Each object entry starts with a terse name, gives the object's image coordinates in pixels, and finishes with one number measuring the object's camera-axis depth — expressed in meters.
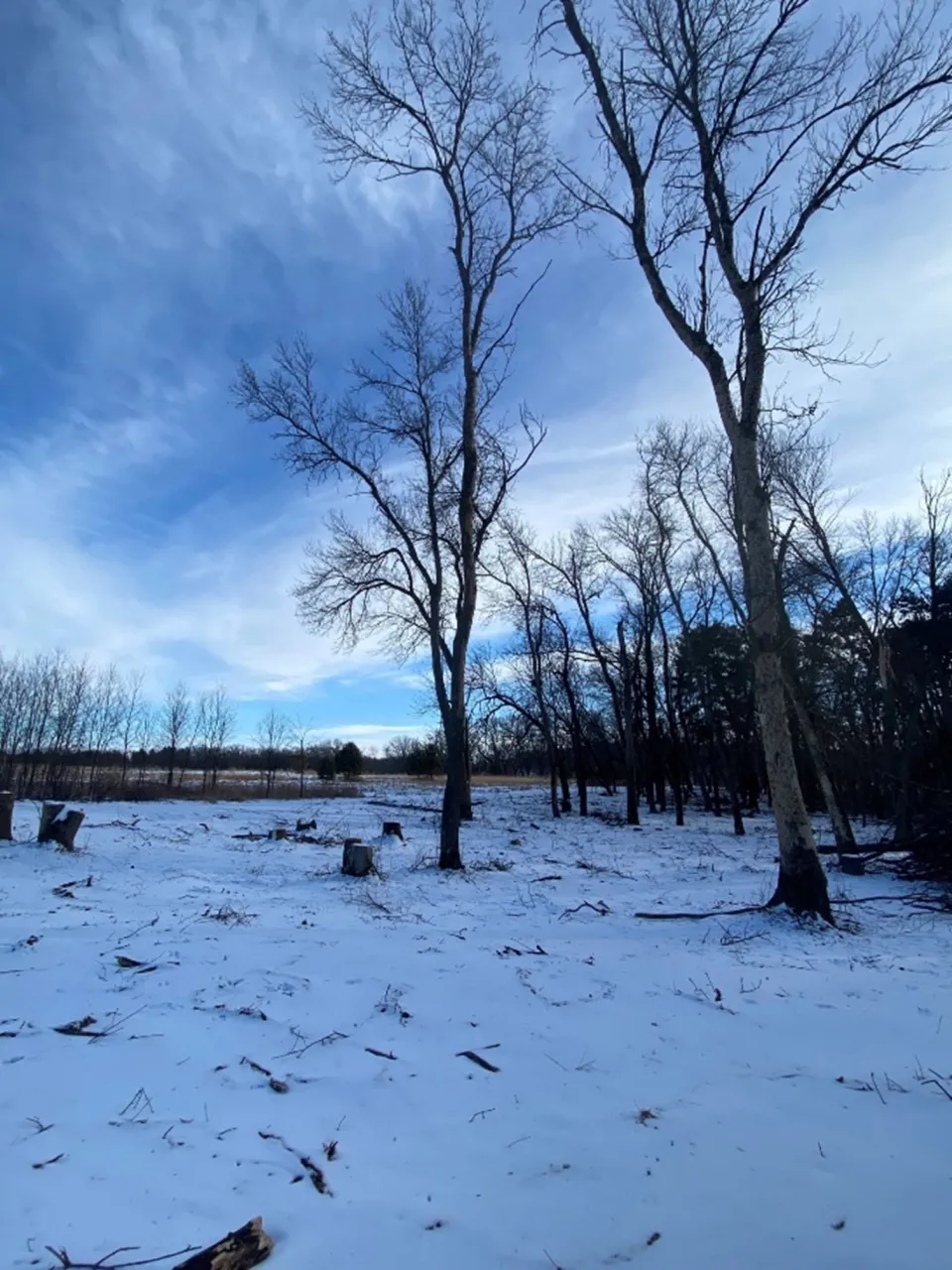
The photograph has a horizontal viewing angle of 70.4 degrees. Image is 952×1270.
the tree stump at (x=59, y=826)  10.35
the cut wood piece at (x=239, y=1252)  2.32
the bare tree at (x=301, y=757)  38.46
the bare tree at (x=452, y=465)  11.88
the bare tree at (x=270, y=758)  42.96
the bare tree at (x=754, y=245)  7.66
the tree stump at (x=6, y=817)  10.71
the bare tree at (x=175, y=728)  44.91
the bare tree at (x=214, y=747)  48.67
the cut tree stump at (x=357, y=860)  9.98
